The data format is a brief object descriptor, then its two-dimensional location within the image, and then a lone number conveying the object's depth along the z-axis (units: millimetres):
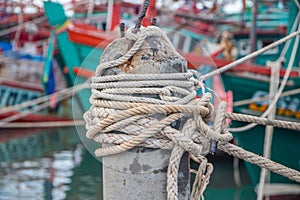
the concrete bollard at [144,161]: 1288
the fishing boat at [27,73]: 11844
